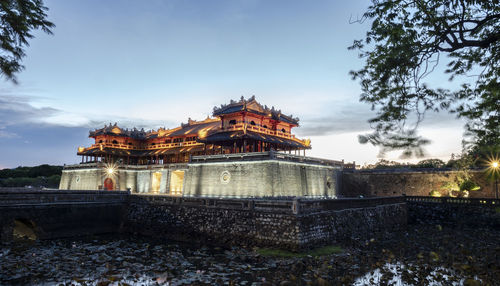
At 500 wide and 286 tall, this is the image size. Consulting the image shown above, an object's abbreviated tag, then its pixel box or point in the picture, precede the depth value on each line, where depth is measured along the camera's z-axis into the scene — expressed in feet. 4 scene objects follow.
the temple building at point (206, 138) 113.70
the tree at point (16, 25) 25.39
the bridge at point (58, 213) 68.33
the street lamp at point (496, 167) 82.92
